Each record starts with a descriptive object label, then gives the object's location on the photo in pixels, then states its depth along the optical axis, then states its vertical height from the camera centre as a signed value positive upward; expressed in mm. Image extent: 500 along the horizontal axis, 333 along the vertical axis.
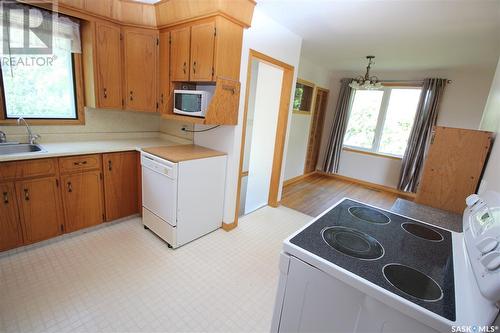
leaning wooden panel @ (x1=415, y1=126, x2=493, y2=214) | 2170 -344
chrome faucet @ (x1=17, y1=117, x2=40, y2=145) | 2311 -455
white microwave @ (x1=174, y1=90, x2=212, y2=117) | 2344 +32
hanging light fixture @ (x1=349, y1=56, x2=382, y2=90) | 3541 +569
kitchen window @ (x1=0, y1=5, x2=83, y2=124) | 2207 +198
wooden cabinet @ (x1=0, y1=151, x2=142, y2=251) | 1995 -969
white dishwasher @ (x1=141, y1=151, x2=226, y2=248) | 2254 -932
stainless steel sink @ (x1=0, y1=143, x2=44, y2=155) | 2176 -565
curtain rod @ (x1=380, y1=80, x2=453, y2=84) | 4223 +873
